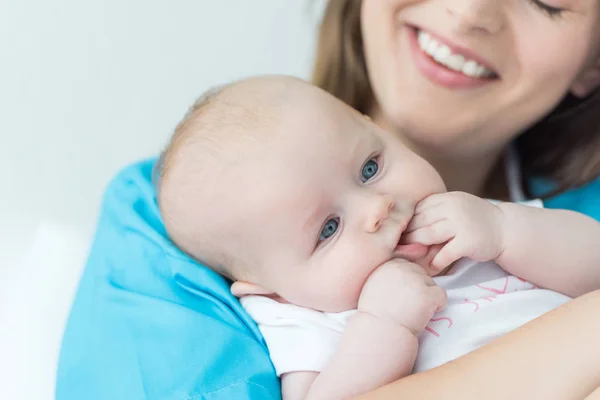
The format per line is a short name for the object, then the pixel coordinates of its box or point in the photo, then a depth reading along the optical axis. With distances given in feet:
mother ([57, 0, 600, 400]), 2.15
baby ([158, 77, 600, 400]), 2.24
